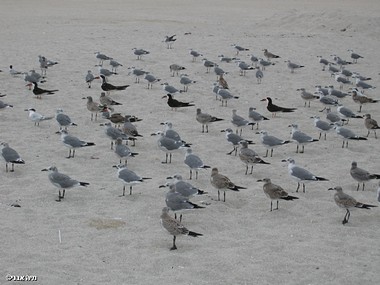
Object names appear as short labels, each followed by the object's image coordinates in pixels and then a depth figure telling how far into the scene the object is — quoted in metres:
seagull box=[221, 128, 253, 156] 13.12
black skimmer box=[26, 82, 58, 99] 17.47
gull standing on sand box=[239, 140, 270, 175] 11.88
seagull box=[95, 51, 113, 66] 21.92
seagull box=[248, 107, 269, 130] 15.14
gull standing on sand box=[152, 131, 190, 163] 12.48
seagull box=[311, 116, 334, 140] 14.33
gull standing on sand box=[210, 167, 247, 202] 10.44
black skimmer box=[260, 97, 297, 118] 16.20
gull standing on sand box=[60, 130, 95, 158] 12.52
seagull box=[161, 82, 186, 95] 17.92
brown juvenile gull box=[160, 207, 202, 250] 8.76
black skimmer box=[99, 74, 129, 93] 17.86
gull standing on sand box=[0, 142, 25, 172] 11.55
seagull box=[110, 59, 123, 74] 20.92
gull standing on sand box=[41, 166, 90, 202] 10.48
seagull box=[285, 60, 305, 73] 21.80
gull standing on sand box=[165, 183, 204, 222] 9.64
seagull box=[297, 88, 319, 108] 17.45
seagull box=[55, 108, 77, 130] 14.12
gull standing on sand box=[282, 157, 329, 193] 10.90
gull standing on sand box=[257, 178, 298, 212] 10.14
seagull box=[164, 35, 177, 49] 26.15
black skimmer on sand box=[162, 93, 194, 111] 16.50
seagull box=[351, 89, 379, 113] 17.23
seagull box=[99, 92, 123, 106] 16.39
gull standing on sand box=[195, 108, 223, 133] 14.75
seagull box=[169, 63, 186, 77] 20.78
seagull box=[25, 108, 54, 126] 14.74
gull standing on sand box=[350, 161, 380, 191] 11.12
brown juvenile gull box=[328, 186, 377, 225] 9.80
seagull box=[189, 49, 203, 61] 23.09
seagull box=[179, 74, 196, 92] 18.60
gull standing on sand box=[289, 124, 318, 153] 13.27
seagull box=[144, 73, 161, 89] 18.95
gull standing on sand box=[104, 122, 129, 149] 13.27
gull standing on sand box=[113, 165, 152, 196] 10.67
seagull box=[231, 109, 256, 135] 14.70
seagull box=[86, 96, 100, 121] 15.52
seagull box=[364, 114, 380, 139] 14.58
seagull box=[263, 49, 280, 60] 23.69
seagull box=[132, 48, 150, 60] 23.05
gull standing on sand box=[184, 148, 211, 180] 11.47
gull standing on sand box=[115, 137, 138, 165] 12.12
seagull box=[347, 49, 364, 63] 23.84
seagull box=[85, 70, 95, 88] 18.89
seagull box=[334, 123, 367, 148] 13.61
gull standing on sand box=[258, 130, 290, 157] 13.06
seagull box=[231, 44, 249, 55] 24.97
